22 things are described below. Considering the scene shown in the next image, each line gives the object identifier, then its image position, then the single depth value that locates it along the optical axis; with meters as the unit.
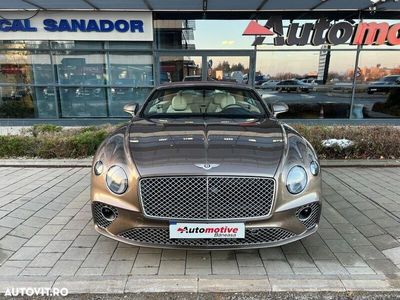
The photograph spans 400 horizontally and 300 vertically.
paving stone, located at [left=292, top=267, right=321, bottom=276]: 2.82
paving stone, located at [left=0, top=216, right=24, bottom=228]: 3.71
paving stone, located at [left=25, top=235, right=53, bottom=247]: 3.31
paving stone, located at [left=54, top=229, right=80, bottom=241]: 3.43
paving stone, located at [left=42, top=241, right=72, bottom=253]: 3.19
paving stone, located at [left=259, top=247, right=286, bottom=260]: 3.06
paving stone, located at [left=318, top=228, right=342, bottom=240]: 3.45
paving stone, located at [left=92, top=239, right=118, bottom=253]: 3.18
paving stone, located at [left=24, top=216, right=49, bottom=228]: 3.73
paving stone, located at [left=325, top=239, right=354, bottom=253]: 3.20
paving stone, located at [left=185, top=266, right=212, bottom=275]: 2.80
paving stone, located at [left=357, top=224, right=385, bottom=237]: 3.55
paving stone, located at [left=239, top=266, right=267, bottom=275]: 2.81
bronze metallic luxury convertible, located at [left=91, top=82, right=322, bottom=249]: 2.60
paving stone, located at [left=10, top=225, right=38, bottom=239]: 3.50
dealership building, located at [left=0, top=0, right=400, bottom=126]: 9.95
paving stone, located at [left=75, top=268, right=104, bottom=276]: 2.80
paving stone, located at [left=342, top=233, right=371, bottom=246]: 3.34
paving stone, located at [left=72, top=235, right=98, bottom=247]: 3.29
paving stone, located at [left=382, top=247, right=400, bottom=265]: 3.02
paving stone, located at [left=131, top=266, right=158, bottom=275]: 2.81
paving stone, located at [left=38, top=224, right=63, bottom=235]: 3.56
